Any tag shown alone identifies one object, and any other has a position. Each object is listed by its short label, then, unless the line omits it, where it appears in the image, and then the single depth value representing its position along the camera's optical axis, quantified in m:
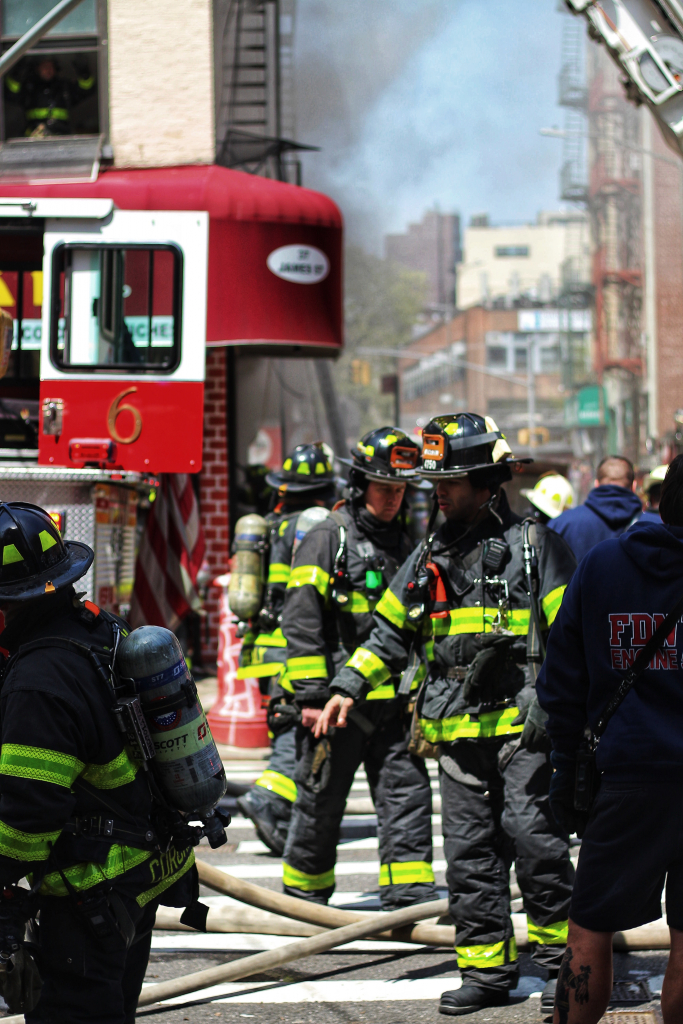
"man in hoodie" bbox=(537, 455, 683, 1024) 6.18
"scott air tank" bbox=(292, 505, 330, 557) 11.83
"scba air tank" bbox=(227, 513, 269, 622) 13.56
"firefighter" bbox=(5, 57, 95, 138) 23.61
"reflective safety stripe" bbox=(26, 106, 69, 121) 23.61
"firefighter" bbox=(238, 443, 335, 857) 12.30
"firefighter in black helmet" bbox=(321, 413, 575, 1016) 8.12
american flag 17.05
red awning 20.80
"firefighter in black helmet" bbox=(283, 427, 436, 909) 10.06
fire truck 12.82
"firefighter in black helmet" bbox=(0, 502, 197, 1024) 5.30
